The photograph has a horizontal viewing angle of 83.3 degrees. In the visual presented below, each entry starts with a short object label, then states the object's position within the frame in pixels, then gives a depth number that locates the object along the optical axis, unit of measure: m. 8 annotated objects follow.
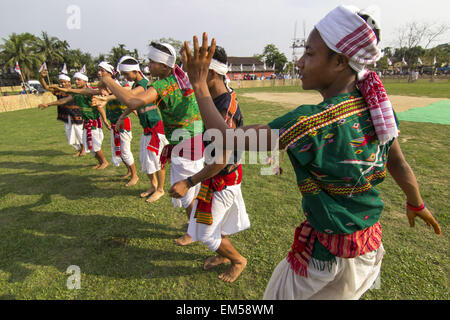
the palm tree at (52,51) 56.91
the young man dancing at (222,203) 2.29
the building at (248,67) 73.69
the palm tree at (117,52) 63.62
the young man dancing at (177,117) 3.12
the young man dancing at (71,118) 6.89
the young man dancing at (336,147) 1.15
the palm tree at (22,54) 48.19
